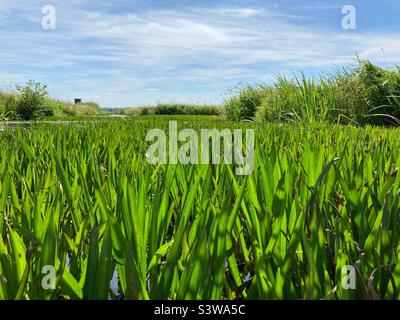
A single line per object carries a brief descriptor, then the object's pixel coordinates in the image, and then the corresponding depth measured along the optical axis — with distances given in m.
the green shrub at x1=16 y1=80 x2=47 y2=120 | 17.33
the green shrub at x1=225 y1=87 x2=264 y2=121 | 12.02
